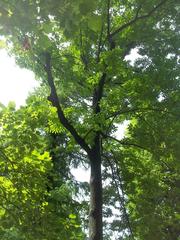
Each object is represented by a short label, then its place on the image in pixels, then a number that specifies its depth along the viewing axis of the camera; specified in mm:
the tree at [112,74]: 5355
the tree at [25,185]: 3612
